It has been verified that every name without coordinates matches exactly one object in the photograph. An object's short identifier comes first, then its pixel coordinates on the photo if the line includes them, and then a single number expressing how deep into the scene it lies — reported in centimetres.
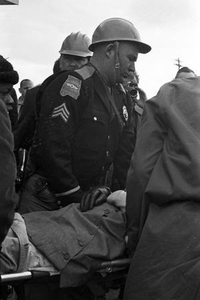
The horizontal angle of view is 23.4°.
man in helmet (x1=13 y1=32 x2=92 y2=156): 482
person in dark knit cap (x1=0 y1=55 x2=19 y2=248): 209
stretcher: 244
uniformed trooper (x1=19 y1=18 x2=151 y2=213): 353
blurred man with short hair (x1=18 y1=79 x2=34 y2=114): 1108
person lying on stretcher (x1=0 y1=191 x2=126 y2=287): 257
